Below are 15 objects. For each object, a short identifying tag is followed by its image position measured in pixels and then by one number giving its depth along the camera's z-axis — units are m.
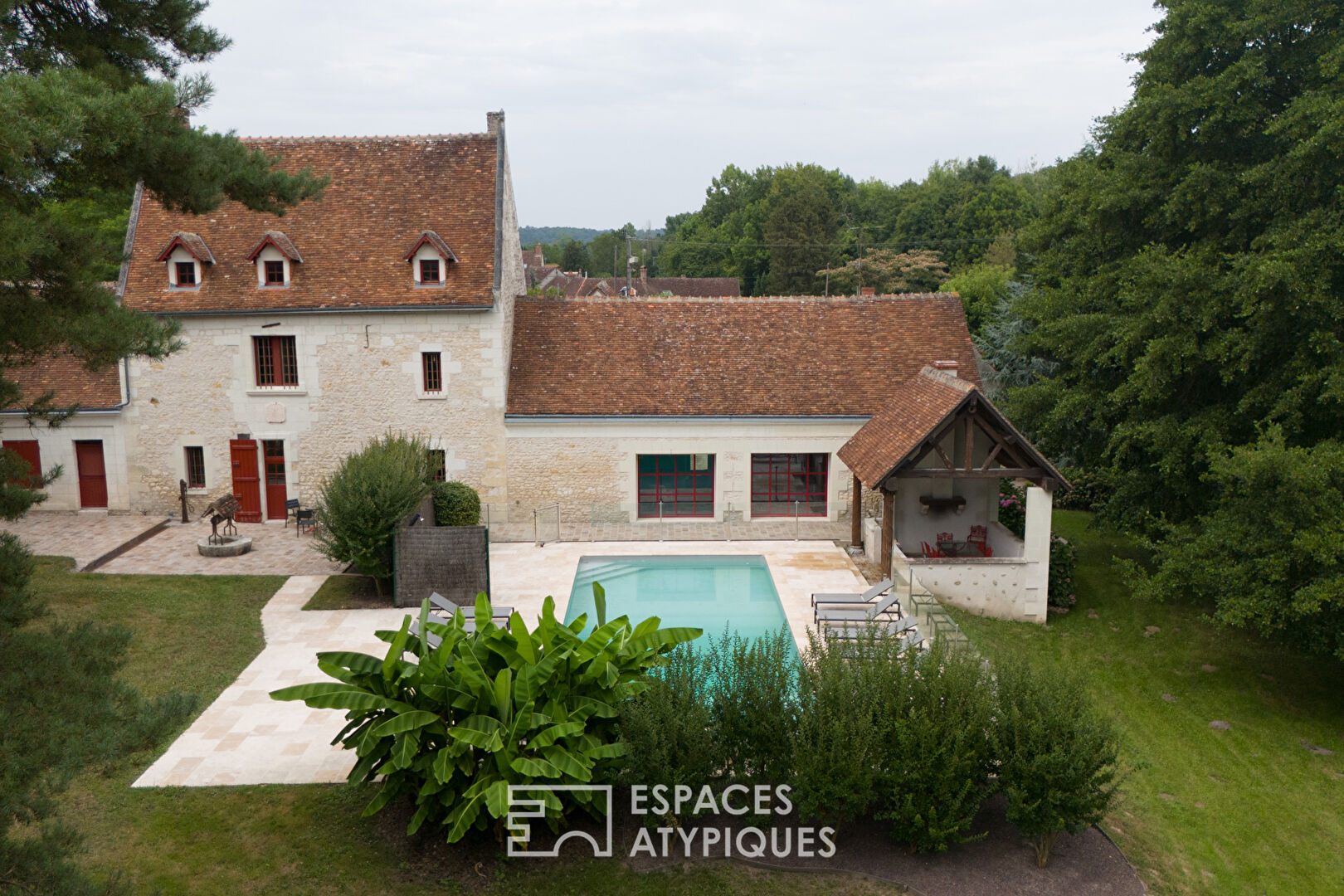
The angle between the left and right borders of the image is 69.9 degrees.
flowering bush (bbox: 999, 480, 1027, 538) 21.75
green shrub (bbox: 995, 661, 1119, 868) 9.55
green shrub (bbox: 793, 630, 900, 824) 9.56
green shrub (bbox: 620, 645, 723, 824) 9.59
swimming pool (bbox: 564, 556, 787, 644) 17.47
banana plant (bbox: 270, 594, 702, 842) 9.31
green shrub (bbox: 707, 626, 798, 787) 10.03
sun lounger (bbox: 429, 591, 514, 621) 16.05
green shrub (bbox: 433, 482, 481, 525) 20.67
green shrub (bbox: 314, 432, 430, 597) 17.36
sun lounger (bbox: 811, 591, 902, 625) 16.14
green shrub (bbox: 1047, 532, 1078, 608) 19.17
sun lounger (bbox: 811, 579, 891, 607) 16.66
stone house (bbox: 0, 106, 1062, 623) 22.05
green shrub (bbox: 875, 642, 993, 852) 9.60
